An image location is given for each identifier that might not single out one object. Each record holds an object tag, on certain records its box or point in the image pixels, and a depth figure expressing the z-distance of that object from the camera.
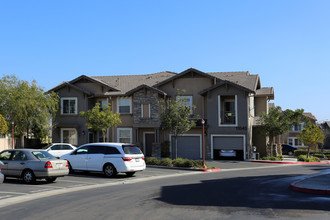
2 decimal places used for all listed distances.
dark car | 46.94
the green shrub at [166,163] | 24.80
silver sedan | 15.46
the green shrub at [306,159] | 32.62
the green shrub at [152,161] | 25.25
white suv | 18.27
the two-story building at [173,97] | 31.42
